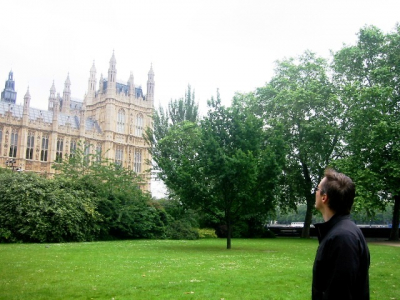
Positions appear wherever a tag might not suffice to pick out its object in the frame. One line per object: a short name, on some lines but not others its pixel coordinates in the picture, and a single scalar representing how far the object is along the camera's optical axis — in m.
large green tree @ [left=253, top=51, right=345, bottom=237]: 31.20
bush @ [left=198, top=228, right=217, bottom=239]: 32.16
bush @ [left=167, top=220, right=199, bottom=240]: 29.30
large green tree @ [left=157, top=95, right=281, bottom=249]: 19.02
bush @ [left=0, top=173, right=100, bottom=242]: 22.27
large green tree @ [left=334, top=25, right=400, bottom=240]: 25.47
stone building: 66.50
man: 2.87
